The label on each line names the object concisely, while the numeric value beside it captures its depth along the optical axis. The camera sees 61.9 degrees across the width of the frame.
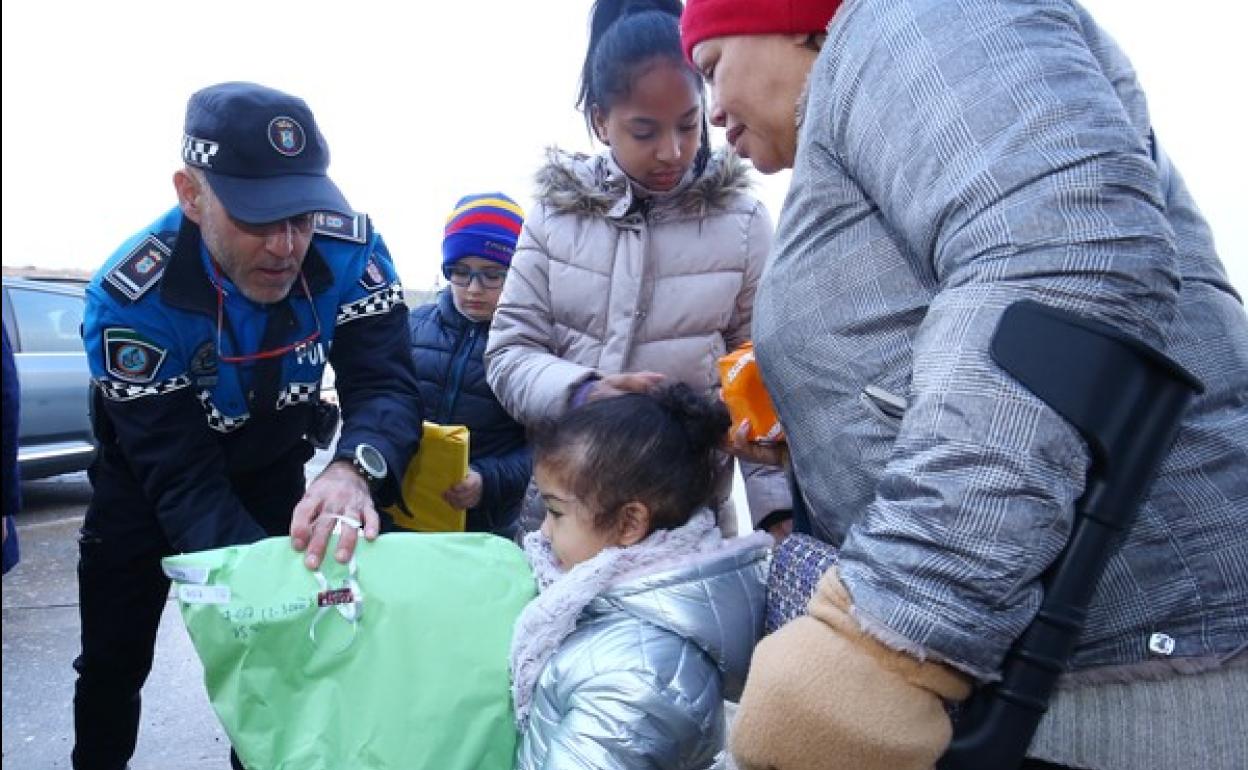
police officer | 2.14
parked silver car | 7.20
